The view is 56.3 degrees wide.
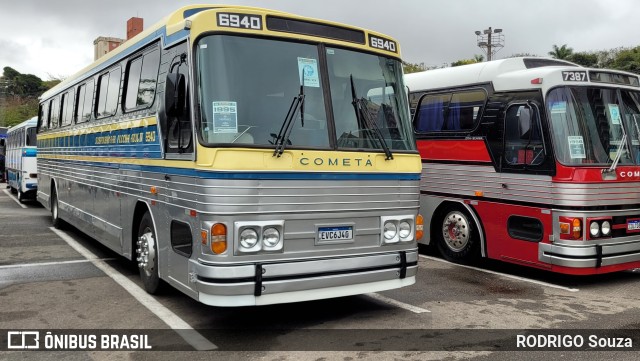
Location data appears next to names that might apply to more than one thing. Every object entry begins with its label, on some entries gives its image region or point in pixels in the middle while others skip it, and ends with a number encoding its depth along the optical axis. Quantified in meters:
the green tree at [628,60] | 50.61
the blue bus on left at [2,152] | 34.06
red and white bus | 7.91
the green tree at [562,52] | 60.26
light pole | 42.38
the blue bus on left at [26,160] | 19.33
